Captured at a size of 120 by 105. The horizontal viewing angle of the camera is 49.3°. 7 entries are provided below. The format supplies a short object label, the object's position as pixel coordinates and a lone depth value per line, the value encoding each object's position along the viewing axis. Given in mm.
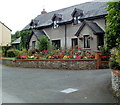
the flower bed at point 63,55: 11082
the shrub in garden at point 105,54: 10464
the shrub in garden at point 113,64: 5836
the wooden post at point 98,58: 10302
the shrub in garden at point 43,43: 16807
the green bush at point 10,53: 20324
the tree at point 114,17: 5317
